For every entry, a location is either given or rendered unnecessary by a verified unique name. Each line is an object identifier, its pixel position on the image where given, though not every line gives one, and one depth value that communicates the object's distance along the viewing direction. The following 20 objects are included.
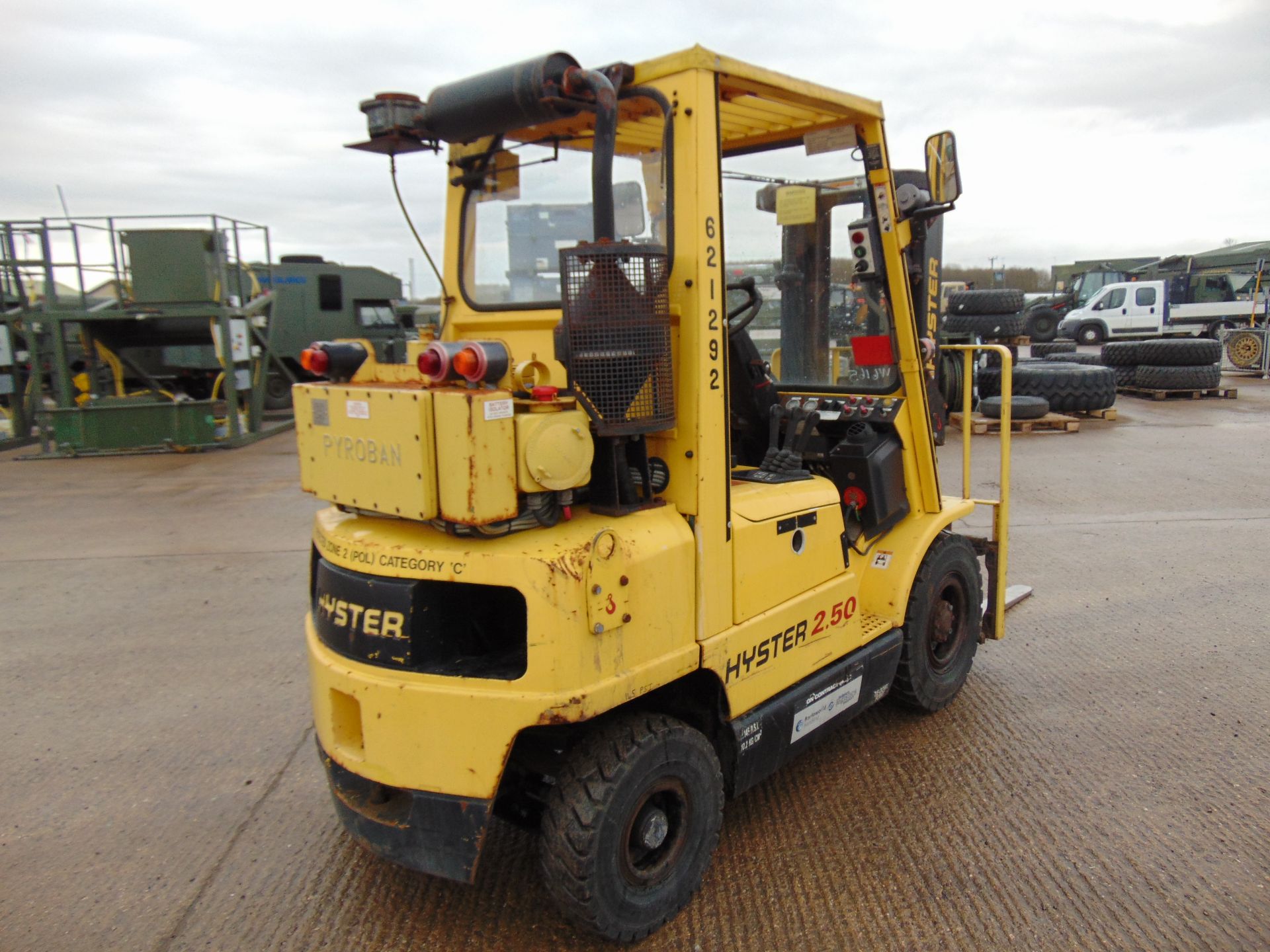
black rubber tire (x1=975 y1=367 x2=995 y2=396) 13.62
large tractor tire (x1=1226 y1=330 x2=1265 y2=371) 20.14
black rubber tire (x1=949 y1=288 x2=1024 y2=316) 14.76
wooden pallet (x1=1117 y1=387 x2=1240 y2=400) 15.44
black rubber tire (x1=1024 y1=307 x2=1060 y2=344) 27.61
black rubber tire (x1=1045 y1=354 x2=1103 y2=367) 17.67
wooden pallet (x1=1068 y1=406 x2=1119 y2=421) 13.03
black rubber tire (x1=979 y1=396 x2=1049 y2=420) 12.15
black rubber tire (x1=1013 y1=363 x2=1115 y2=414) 12.89
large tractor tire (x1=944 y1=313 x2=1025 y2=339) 15.07
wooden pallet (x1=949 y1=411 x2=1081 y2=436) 11.99
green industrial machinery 11.90
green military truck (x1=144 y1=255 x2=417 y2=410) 17.50
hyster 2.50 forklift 2.30
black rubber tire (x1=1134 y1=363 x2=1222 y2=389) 15.18
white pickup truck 24.27
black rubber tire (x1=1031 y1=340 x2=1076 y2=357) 21.06
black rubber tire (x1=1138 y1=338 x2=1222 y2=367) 15.13
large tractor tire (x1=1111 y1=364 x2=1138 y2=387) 16.31
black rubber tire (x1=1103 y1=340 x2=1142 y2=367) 16.20
